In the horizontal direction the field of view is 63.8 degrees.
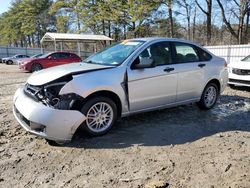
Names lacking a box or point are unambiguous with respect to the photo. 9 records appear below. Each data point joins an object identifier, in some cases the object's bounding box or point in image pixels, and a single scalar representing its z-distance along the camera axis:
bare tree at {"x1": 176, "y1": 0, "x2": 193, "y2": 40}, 21.69
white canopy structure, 19.67
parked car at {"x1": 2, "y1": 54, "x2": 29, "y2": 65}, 23.99
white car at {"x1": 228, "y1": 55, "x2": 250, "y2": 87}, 6.56
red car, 12.83
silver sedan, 2.91
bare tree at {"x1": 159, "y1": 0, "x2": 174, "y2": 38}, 20.18
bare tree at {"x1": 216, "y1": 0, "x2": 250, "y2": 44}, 18.04
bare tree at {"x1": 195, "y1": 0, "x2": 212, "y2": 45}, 18.55
